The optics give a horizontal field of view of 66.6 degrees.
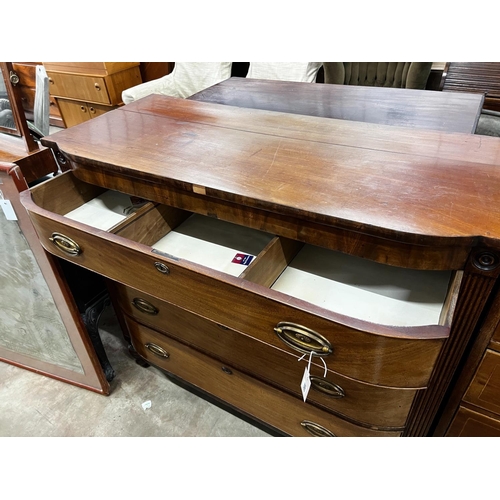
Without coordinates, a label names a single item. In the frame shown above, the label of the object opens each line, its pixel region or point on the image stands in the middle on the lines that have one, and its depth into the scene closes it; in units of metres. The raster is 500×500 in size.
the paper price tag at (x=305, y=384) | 0.63
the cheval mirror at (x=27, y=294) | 0.85
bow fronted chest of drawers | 0.55
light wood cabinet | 2.40
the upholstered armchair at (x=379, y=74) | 1.57
